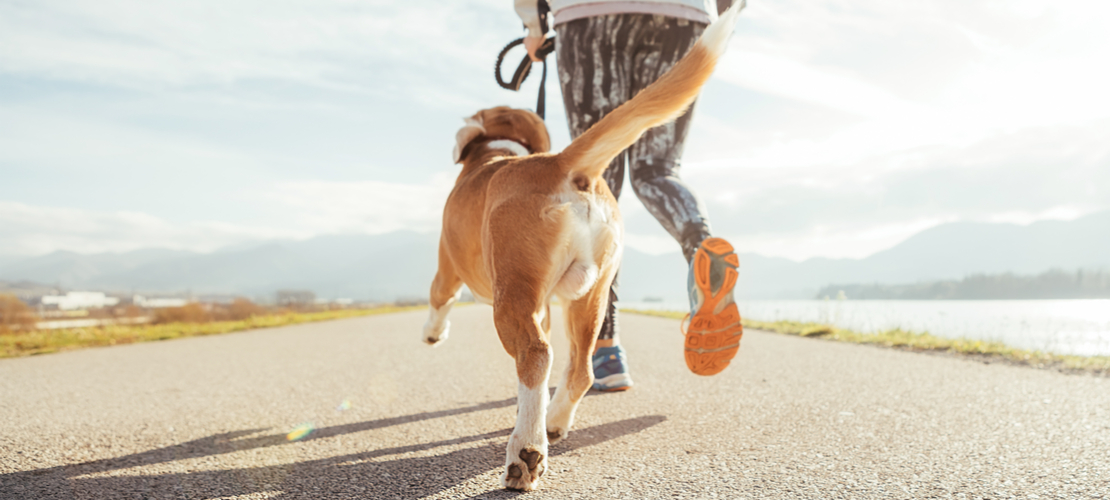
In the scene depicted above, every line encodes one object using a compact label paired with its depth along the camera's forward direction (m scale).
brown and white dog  1.85
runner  2.89
